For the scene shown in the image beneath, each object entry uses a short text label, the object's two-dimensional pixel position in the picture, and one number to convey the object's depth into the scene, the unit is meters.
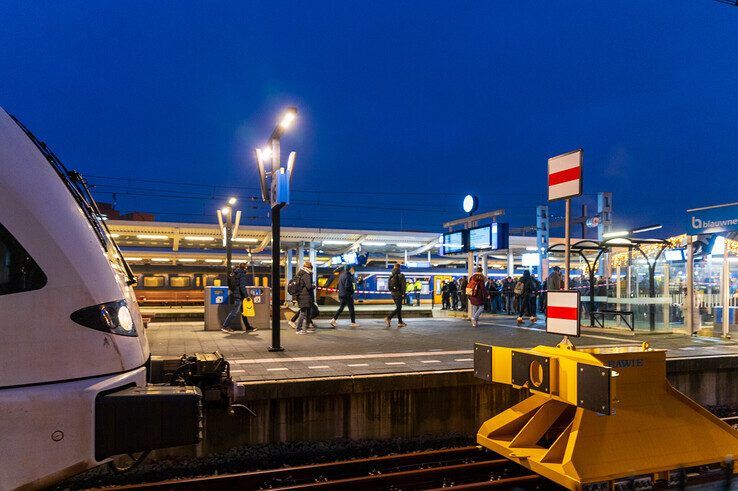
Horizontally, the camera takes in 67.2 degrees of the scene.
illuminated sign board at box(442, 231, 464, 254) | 18.02
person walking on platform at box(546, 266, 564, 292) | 14.94
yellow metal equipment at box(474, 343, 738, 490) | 4.52
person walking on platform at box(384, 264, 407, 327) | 15.16
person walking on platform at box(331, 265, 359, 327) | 14.85
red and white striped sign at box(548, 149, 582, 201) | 5.70
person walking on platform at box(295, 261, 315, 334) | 12.82
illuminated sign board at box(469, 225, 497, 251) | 16.55
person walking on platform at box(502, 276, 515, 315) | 21.30
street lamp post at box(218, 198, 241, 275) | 15.58
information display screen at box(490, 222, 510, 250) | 16.25
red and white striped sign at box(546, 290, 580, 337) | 5.35
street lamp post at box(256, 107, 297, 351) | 9.58
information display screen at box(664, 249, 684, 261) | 17.42
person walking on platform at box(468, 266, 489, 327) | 15.40
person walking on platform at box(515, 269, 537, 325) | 16.39
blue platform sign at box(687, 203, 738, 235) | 12.23
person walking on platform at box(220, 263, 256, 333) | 13.14
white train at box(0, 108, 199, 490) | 2.78
